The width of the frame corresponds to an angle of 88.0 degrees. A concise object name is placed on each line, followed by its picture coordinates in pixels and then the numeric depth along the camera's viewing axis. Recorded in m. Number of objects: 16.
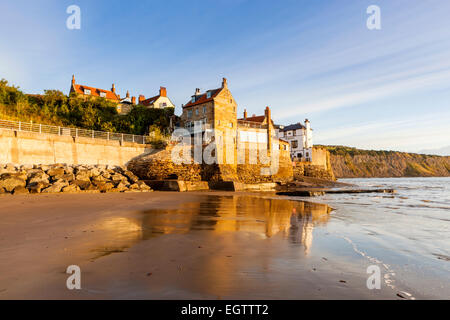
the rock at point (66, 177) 17.09
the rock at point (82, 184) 16.75
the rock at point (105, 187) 17.59
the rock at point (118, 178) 20.03
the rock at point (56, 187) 15.07
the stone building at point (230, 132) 30.88
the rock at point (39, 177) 15.56
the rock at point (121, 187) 18.62
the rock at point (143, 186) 20.54
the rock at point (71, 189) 15.69
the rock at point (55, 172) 17.67
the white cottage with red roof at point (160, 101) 52.84
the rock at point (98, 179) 18.51
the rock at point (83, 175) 18.38
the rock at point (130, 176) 21.91
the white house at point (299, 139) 60.21
